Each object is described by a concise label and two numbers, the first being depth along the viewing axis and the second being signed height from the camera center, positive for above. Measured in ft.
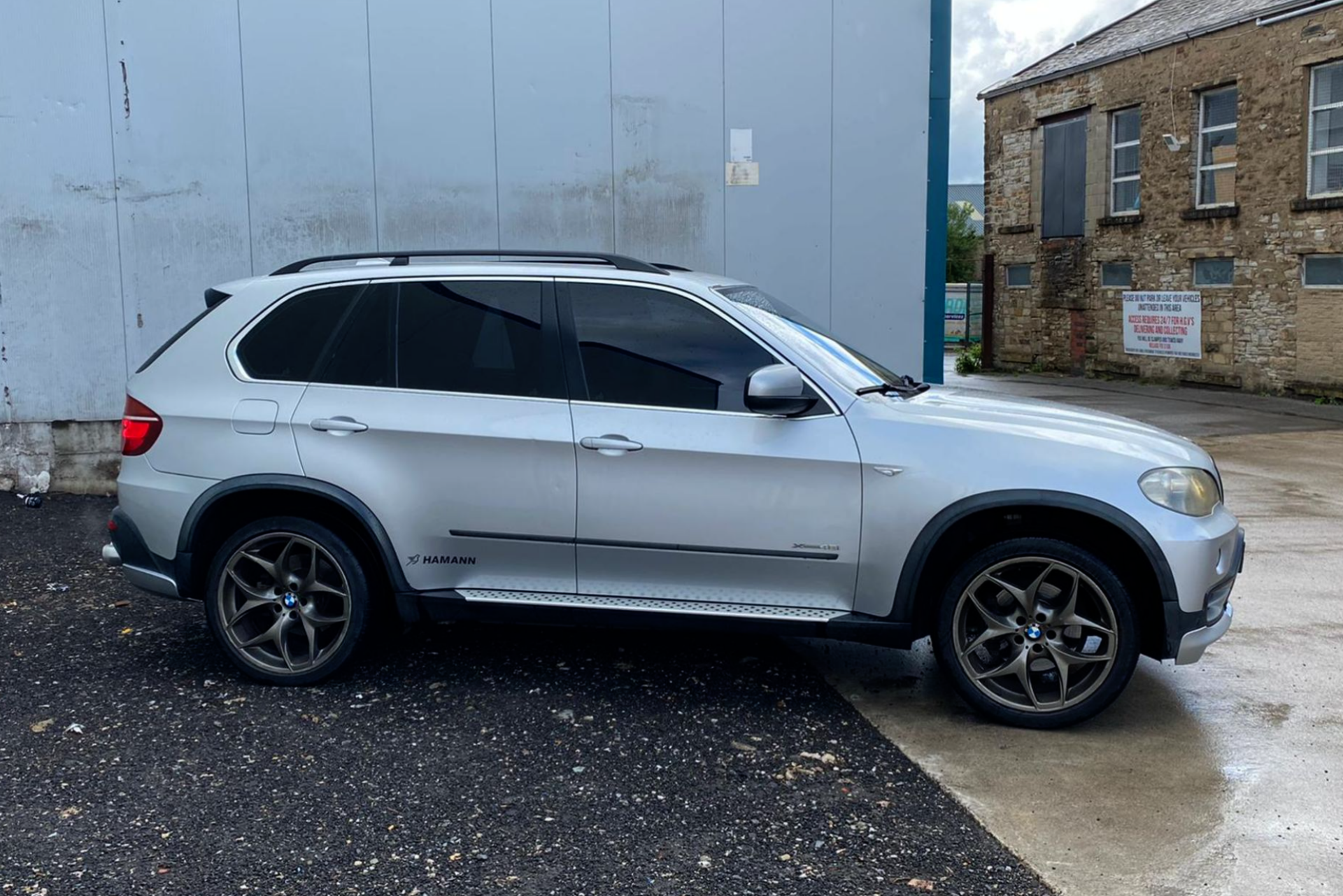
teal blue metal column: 33.27 +3.01
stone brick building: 65.46 +5.13
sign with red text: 74.54 -2.88
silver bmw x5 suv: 15.43 -2.58
